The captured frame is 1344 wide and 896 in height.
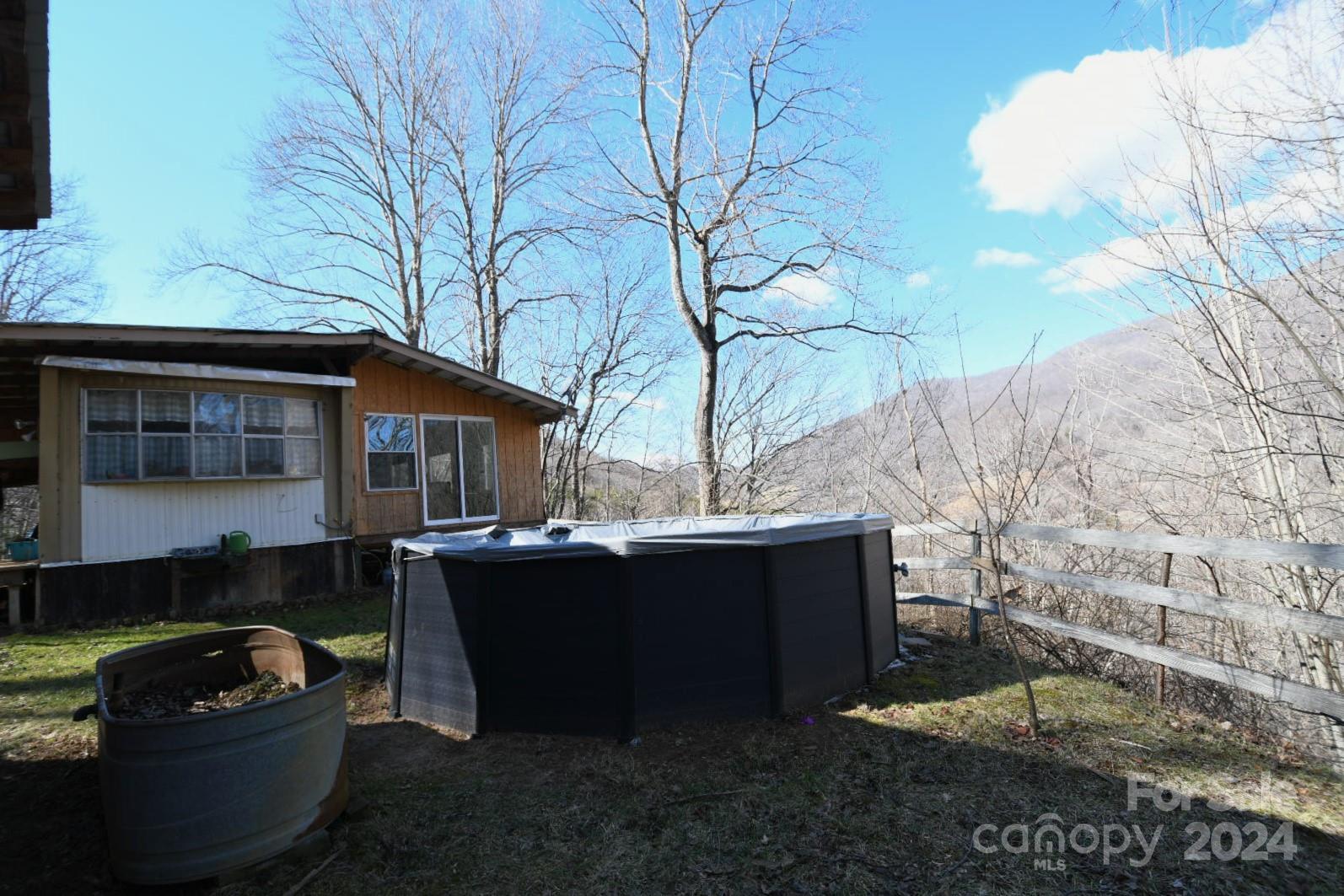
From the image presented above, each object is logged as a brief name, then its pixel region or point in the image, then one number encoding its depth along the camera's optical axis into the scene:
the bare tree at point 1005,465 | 3.55
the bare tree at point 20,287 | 17.38
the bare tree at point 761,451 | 13.49
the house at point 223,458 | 6.85
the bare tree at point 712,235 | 11.51
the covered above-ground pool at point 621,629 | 3.87
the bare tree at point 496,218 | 17.73
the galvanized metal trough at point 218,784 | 2.49
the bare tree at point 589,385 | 18.14
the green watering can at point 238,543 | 7.64
